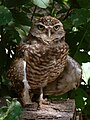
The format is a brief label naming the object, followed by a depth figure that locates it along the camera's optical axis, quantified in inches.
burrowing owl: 157.4
